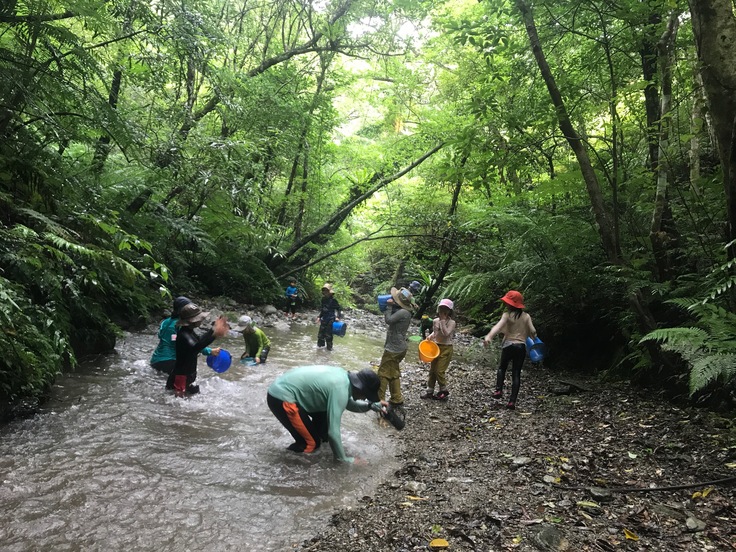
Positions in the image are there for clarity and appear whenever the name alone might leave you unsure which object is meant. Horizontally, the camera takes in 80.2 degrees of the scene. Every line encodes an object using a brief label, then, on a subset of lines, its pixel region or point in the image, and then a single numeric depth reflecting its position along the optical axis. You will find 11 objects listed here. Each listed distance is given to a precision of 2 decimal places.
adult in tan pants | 6.43
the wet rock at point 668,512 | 3.07
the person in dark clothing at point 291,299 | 14.43
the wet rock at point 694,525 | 2.89
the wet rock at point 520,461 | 4.31
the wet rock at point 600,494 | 3.40
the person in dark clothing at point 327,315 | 10.20
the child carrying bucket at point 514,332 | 6.60
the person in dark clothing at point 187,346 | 5.79
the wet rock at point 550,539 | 2.81
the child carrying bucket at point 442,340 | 7.06
